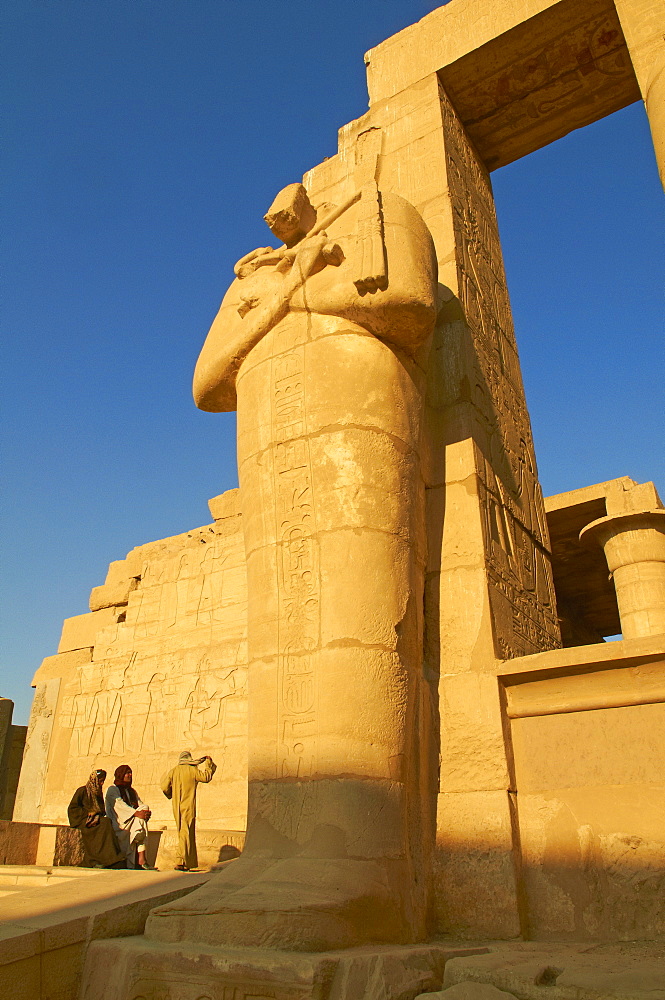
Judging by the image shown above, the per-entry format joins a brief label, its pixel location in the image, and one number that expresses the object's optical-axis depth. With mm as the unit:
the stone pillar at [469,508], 3227
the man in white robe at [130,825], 5488
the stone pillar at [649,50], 4004
